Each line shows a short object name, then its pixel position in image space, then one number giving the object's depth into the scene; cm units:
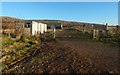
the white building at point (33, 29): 826
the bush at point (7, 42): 559
